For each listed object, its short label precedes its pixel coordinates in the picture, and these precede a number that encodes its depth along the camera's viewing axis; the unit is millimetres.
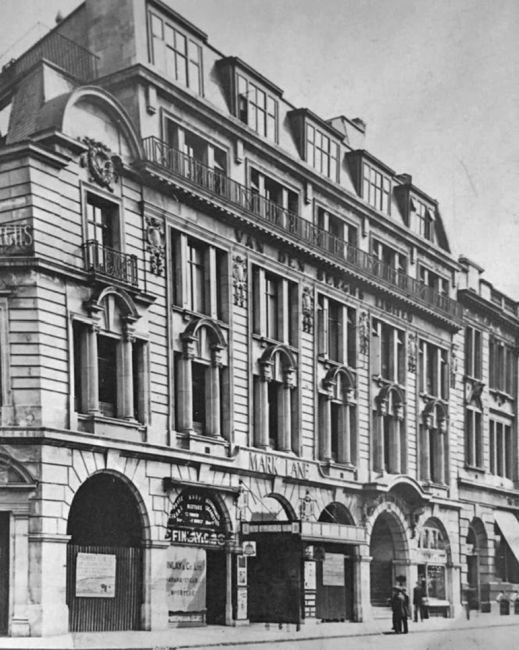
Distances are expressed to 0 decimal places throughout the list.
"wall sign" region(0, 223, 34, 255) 25078
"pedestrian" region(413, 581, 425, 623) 37844
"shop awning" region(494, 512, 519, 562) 49438
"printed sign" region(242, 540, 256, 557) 31266
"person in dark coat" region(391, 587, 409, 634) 32625
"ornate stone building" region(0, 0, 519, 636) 25188
